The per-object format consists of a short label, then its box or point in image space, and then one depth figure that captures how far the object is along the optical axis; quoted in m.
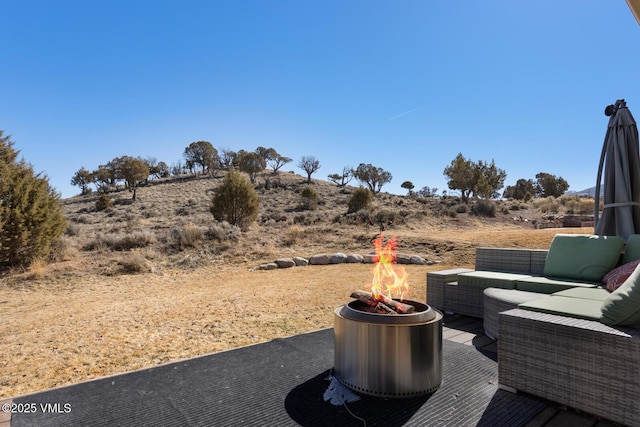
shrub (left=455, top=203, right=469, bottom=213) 21.91
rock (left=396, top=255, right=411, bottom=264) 8.95
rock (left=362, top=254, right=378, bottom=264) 8.81
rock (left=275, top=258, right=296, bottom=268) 8.61
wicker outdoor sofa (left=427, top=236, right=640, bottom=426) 1.66
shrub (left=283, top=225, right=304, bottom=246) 11.51
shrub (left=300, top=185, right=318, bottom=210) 26.16
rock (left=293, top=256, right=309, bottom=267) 8.90
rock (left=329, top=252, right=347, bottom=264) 9.04
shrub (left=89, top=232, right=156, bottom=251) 9.52
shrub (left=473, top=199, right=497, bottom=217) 21.62
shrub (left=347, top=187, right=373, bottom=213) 20.92
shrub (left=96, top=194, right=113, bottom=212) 25.52
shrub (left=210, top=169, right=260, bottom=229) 13.26
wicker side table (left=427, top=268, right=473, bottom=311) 4.01
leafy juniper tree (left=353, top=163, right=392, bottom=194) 39.94
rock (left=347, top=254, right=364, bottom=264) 9.05
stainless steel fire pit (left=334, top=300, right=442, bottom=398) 2.01
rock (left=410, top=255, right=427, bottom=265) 8.71
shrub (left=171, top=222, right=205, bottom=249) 9.90
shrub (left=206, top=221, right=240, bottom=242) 10.66
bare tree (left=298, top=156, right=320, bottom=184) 42.21
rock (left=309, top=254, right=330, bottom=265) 8.99
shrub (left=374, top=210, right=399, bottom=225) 16.65
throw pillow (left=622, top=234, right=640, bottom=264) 3.21
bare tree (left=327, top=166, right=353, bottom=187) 42.69
